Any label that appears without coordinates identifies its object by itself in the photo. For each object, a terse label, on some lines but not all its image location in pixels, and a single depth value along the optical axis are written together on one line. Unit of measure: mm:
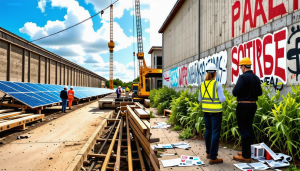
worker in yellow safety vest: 4312
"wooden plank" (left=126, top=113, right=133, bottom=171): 4254
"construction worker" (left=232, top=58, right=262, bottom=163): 4277
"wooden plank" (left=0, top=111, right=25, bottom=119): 9162
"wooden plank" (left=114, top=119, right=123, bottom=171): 4224
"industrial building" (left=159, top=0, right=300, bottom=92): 5730
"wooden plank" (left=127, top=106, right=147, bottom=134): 4594
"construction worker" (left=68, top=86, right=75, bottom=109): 16405
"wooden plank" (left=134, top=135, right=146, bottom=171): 4430
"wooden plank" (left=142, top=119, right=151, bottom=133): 4546
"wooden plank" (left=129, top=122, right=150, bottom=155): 4496
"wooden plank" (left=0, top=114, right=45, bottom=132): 7431
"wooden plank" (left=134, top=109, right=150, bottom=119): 6094
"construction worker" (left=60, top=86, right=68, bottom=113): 13938
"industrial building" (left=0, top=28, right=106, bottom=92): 16984
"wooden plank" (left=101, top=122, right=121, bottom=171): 4391
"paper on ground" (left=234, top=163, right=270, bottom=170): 3951
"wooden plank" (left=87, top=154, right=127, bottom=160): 5262
